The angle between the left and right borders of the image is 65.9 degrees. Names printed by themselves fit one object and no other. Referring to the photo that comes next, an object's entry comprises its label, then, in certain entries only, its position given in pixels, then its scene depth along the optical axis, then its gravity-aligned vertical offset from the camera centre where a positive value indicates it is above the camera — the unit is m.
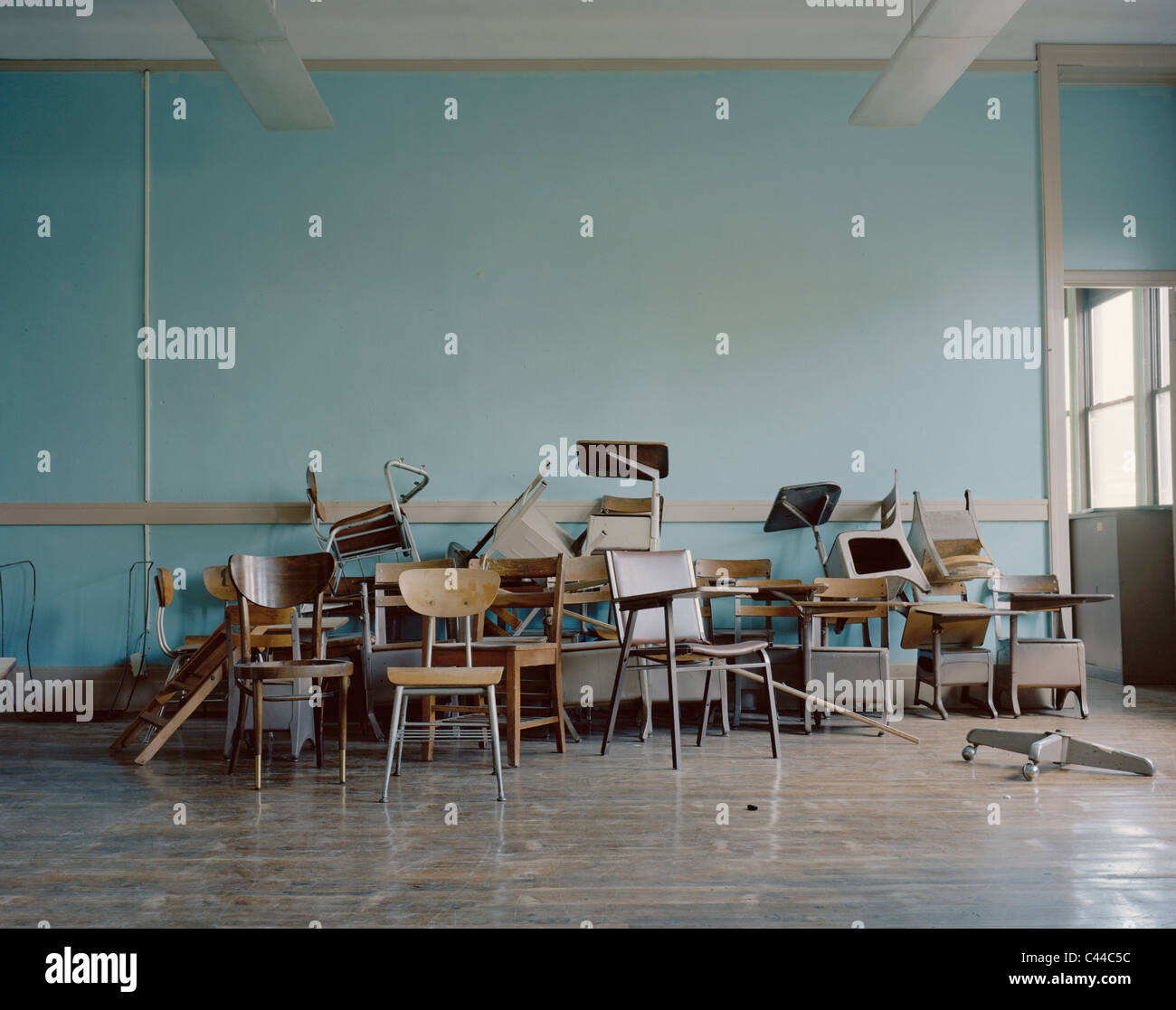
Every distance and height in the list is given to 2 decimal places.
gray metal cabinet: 7.61 -0.71
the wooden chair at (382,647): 4.76 -0.70
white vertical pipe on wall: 6.71 +1.82
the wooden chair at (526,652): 4.33 -0.63
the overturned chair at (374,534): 5.97 -0.08
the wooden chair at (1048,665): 5.77 -0.96
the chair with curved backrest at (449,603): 3.80 -0.36
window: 8.73 +1.22
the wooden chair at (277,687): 4.38 -0.81
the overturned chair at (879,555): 5.99 -0.25
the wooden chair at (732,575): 5.88 -0.38
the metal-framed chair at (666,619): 4.26 -0.52
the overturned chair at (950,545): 6.16 -0.20
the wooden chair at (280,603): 3.90 -0.37
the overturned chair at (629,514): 5.93 +0.06
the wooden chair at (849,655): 5.27 -0.80
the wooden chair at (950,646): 5.70 -0.86
